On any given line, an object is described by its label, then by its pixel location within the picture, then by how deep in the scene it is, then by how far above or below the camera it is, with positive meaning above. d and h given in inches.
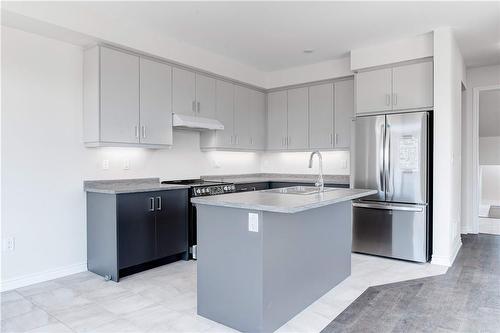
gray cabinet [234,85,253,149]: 213.5 +29.7
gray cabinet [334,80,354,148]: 203.3 +31.7
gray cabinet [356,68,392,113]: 174.6 +37.9
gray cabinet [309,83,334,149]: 211.2 +29.7
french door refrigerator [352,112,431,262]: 160.6 -9.5
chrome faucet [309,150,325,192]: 128.5 -7.5
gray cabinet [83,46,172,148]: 142.5 +28.4
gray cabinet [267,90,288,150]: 231.8 +30.0
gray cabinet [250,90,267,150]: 227.6 +29.1
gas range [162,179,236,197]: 167.2 -11.2
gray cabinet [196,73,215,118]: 185.8 +37.5
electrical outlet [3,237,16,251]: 126.9 -28.9
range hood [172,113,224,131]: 169.9 +21.4
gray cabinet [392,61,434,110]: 162.6 +37.5
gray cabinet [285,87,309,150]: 221.3 +29.4
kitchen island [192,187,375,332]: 91.5 -26.5
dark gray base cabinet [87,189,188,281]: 136.4 -26.9
